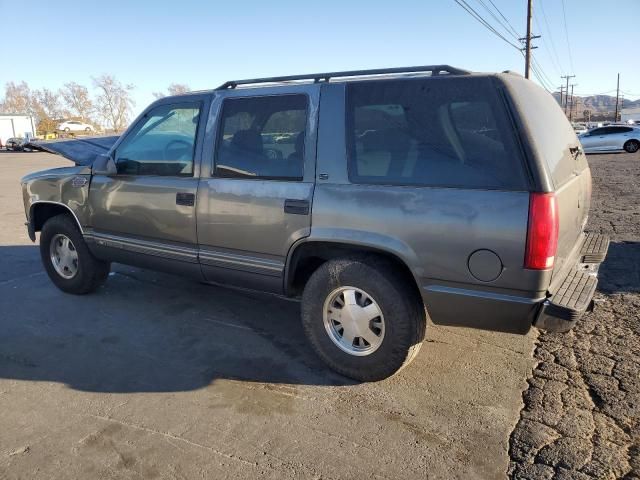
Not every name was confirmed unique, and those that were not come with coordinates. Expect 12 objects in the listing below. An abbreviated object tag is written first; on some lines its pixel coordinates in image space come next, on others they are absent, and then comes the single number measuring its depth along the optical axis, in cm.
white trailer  4916
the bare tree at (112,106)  9156
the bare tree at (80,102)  9262
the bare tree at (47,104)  9456
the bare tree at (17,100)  9525
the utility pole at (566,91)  8609
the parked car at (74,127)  6151
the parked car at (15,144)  4247
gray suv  275
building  10212
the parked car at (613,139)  2395
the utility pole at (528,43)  2747
